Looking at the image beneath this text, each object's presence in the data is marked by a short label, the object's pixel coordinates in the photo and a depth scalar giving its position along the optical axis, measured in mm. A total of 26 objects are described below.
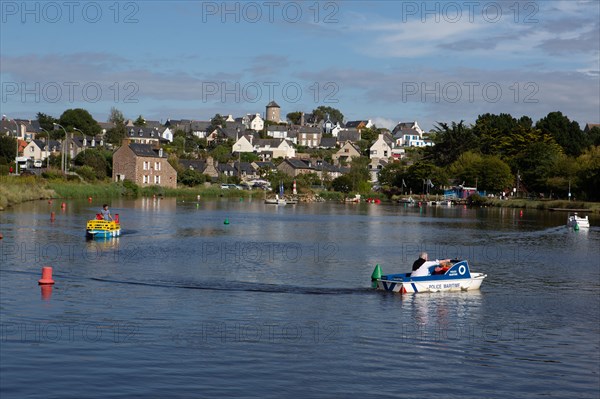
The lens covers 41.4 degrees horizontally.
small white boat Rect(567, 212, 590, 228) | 79188
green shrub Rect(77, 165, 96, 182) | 124288
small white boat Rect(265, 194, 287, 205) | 125125
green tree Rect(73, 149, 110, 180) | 132625
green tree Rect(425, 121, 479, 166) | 172000
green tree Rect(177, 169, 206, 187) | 149750
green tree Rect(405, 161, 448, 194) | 158750
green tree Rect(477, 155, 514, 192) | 152375
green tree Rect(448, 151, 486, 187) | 156250
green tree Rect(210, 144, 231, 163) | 190250
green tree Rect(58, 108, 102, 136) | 192750
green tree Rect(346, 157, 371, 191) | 167125
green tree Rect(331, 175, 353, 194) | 166500
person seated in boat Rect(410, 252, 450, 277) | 32656
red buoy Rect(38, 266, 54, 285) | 31984
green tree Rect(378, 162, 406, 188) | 168500
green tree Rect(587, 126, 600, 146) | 173000
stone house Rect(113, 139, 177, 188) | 134125
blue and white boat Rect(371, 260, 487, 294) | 32406
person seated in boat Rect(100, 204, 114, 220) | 52456
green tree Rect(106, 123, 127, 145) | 180025
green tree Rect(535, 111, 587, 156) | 168188
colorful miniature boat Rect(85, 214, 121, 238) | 51009
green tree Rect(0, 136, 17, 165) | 133500
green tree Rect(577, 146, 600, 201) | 124688
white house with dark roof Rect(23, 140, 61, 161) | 159625
